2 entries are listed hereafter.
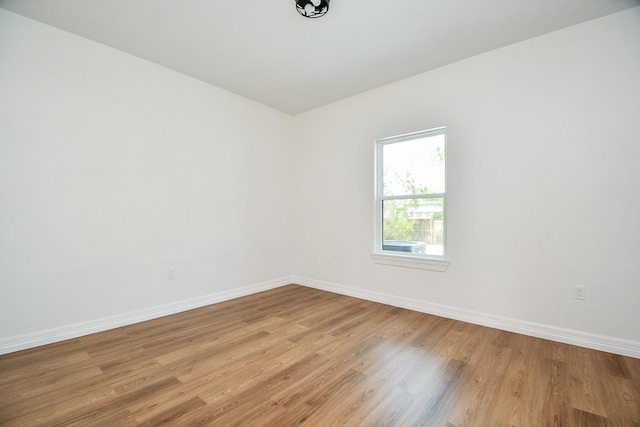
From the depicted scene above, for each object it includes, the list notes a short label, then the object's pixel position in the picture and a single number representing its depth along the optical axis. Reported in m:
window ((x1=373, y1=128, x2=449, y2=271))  3.31
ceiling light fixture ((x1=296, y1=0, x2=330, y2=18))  2.19
